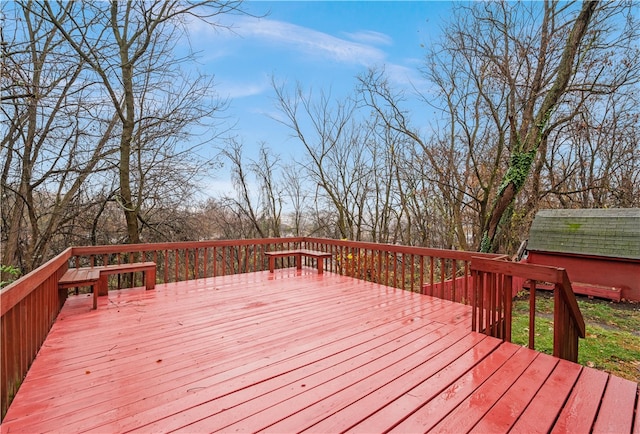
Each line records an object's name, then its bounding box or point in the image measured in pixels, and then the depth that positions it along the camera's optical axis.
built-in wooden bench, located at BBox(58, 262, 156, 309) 3.56
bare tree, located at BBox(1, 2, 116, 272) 5.37
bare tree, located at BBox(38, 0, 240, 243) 5.64
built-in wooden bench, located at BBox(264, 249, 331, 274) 5.81
